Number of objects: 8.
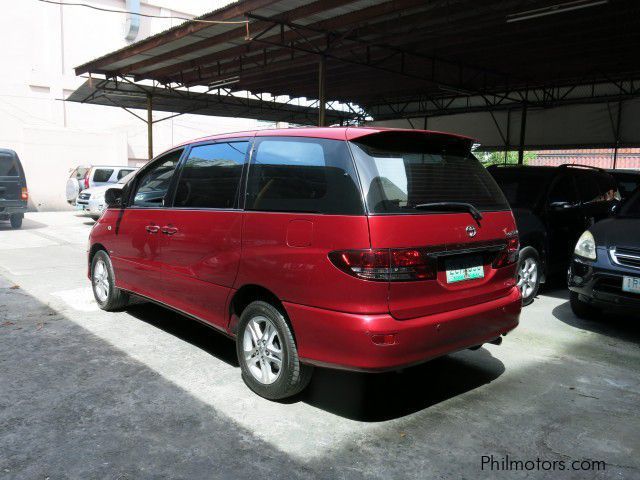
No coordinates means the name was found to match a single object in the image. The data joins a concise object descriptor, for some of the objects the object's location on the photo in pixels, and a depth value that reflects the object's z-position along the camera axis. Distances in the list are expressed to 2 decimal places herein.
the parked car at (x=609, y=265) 4.71
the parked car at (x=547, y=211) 6.21
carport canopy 9.98
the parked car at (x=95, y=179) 16.47
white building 20.62
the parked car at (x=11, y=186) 13.66
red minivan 2.91
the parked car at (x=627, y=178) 10.75
